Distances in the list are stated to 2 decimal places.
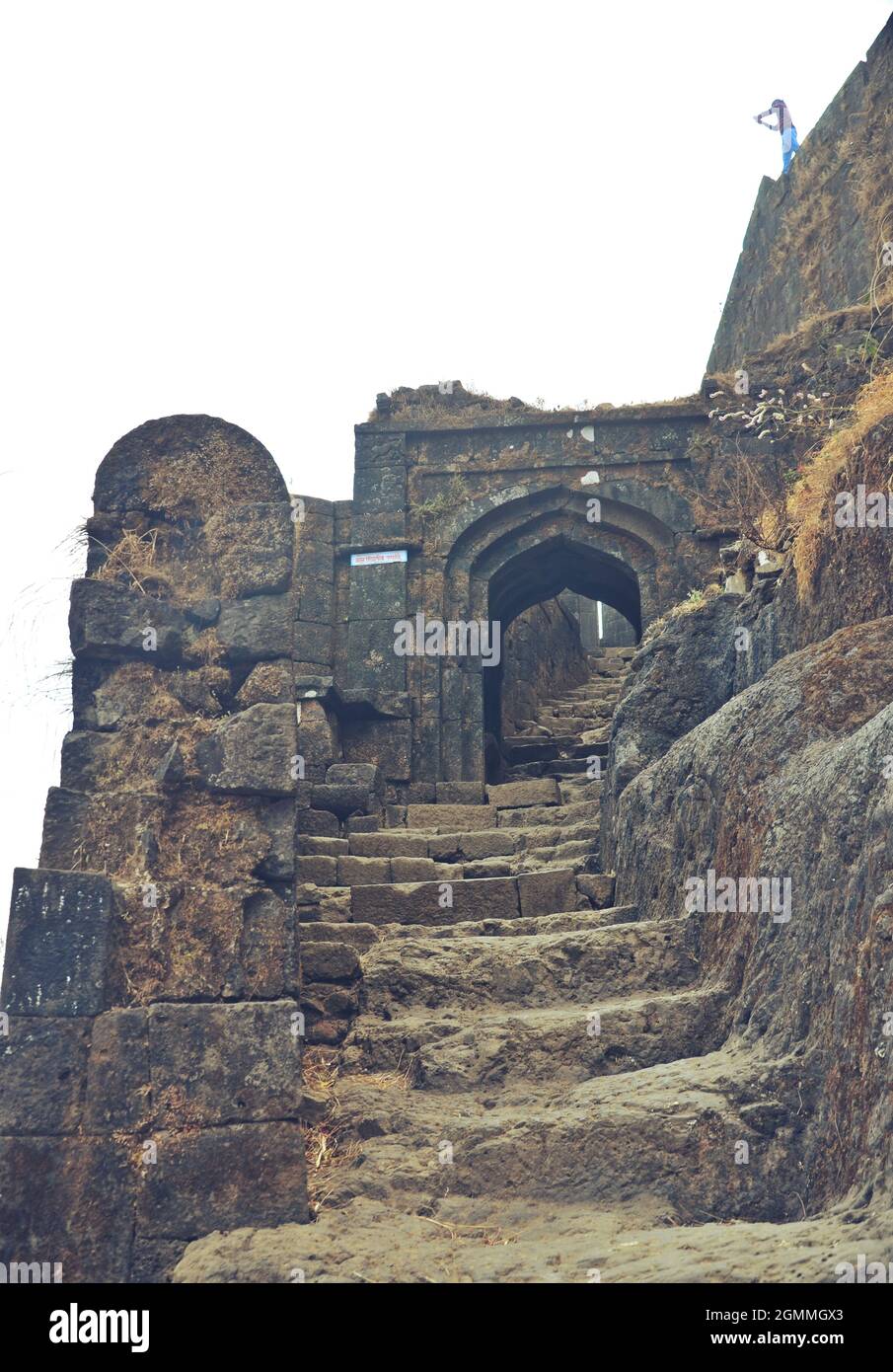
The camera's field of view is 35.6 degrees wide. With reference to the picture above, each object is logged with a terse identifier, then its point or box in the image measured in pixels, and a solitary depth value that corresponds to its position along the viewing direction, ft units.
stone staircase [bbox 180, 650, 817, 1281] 13.74
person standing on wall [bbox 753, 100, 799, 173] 55.98
